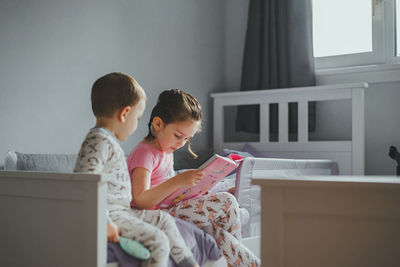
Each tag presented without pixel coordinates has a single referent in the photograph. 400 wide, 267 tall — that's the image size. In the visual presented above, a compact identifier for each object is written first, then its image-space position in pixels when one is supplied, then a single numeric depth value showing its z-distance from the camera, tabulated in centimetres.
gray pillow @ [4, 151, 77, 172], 153
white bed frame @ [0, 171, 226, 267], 102
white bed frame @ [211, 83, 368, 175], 245
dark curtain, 279
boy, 109
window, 262
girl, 139
